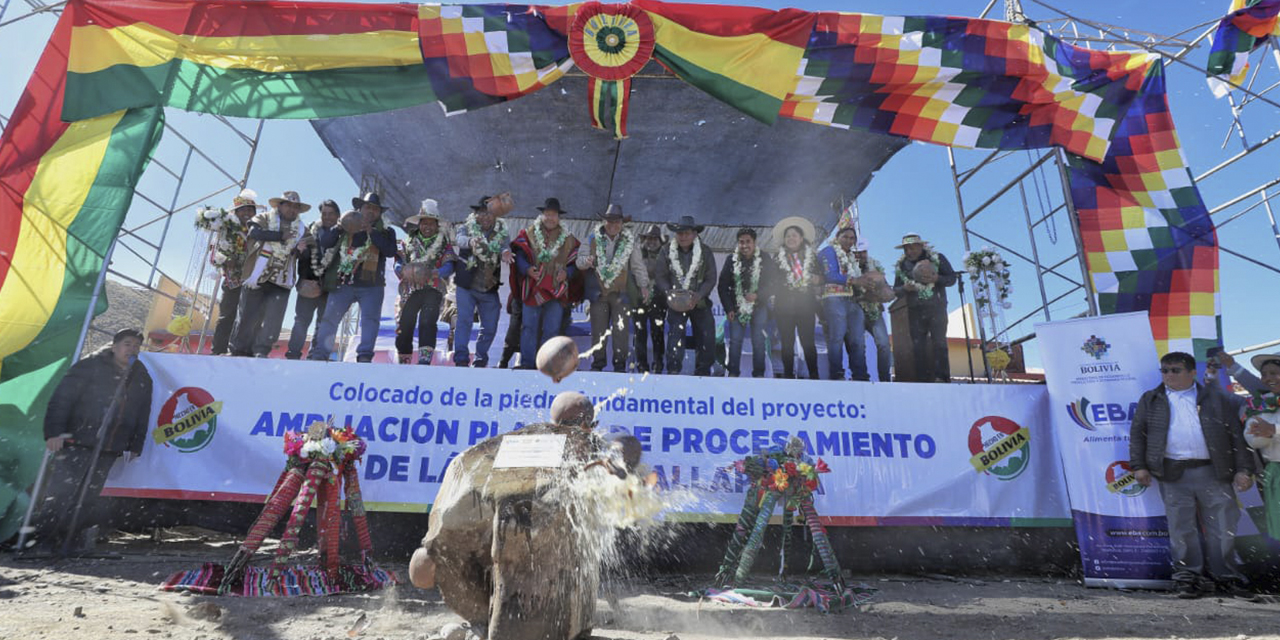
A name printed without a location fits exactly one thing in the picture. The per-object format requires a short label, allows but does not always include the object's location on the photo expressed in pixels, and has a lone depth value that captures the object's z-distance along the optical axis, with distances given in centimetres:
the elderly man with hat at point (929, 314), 691
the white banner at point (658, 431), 518
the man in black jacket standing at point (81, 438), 508
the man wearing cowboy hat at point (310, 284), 641
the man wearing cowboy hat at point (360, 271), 635
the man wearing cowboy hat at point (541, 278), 641
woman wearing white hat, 666
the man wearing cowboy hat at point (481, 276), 653
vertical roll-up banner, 509
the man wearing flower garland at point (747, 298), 661
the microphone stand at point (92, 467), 490
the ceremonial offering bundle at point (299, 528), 423
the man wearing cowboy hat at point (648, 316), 670
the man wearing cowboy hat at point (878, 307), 684
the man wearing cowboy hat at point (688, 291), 655
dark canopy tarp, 938
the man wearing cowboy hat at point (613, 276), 658
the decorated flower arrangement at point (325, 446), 468
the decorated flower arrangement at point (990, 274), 777
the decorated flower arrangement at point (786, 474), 485
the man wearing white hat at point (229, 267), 637
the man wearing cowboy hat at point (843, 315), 667
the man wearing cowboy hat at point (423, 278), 643
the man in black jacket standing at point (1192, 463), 495
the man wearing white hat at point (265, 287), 630
